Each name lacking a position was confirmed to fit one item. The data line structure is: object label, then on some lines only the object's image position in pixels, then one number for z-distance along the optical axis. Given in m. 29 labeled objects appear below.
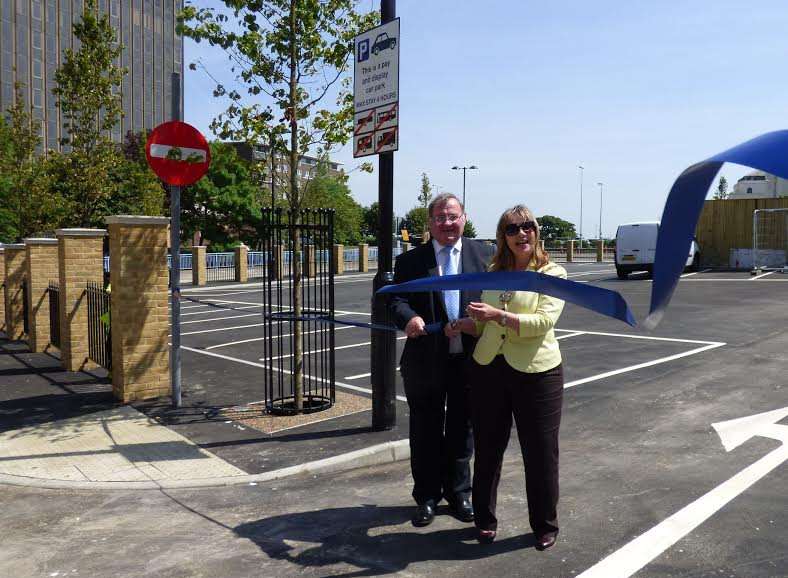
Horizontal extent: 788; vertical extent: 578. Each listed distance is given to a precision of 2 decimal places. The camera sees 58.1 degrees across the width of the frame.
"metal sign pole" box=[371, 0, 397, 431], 6.46
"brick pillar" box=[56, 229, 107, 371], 9.72
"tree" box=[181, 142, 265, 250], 50.38
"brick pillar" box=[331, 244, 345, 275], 39.30
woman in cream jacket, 3.80
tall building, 61.59
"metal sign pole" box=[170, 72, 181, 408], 7.29
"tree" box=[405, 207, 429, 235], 74.69
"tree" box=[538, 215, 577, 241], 132.12
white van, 25.11
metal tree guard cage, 6.91
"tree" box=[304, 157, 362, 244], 62.90
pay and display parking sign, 6.34
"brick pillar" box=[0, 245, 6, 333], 14.95
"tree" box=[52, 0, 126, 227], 14.66
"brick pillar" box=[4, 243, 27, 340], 13.69
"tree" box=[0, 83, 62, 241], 18.58
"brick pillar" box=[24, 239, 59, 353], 11.99
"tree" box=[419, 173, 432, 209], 68.19
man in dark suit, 4.33
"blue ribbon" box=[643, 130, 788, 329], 1.87
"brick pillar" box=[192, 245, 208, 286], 32.47
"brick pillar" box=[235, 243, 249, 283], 34.34
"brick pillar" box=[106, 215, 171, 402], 7.79
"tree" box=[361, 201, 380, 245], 90.40
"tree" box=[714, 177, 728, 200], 104.61
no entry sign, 7.18
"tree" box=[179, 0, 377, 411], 7.41
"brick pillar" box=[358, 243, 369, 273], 41.19
